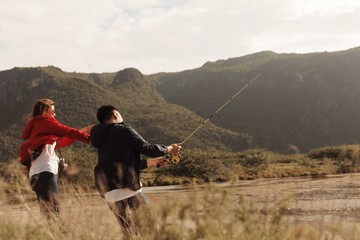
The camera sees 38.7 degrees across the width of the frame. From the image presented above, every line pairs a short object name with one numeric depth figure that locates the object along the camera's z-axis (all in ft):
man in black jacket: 15.21
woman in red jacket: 17.99
